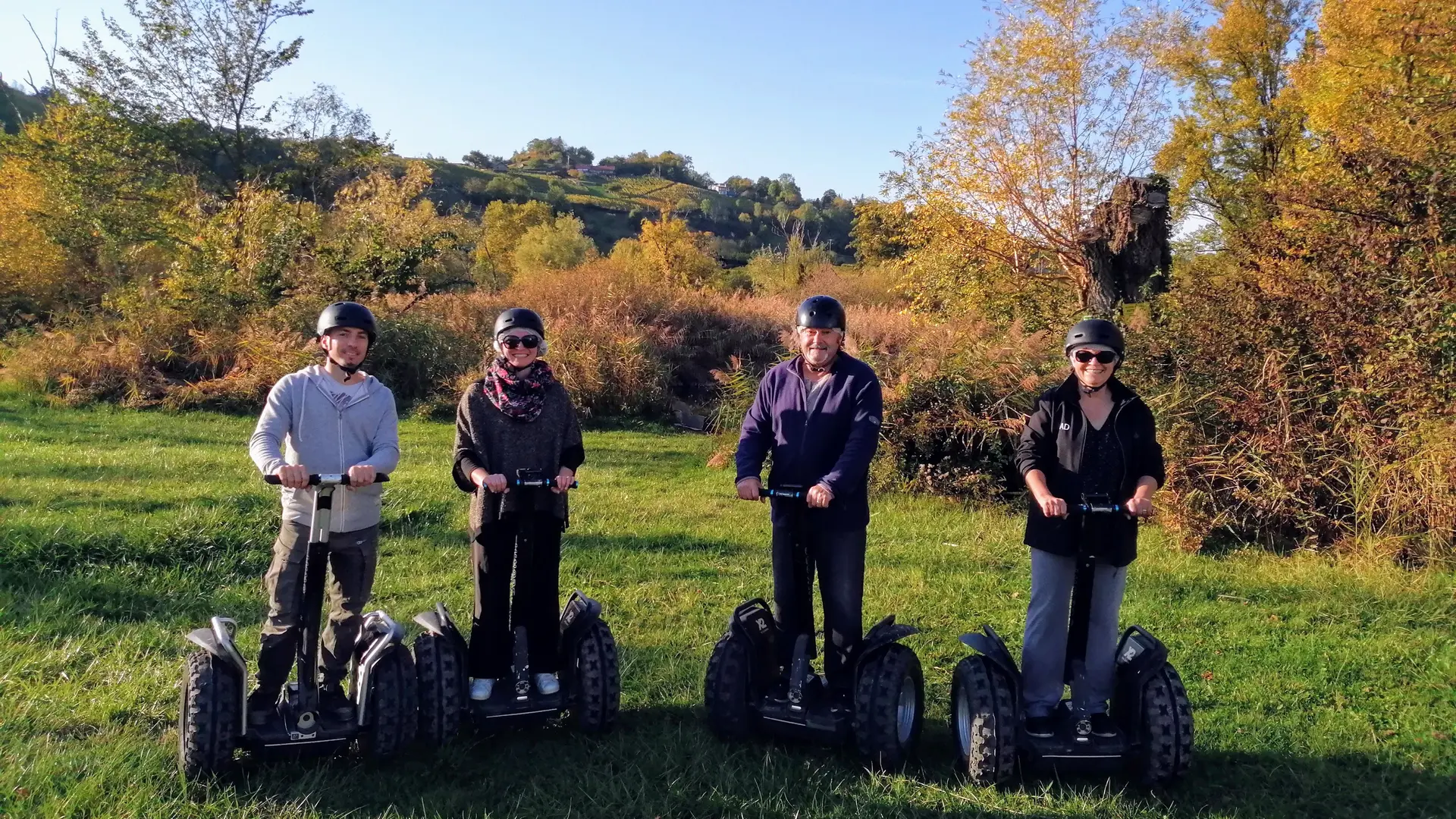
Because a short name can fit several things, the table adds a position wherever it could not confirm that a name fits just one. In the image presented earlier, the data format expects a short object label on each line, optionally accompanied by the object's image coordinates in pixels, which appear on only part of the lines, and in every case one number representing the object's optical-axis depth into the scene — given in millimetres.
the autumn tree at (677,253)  29625
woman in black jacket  3459
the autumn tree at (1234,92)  22266
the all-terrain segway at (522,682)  3615
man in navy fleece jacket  3703
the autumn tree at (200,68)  23047
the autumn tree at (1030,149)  14258
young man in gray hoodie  3574
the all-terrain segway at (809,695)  3582
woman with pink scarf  3723
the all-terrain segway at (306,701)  3299
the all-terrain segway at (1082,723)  3379
